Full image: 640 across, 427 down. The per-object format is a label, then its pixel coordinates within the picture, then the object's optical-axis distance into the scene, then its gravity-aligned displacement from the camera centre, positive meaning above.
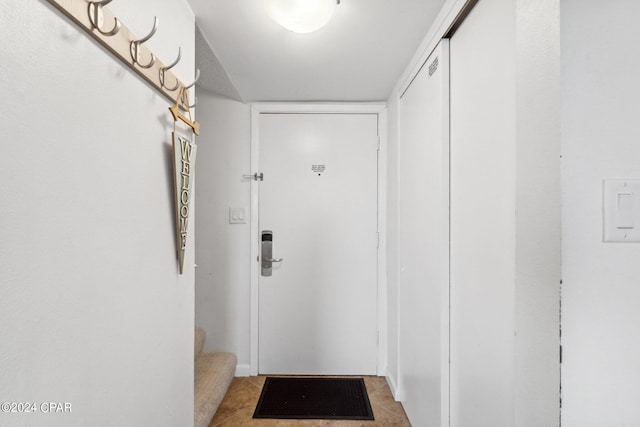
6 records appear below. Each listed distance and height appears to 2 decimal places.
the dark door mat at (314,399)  1.98 -1.27
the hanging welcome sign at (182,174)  1.13 +0.15
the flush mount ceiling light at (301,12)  1.17 +0.77
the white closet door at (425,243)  1.43 -0.15
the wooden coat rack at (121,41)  0.67 +0.44
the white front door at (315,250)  2.49 -0.29
